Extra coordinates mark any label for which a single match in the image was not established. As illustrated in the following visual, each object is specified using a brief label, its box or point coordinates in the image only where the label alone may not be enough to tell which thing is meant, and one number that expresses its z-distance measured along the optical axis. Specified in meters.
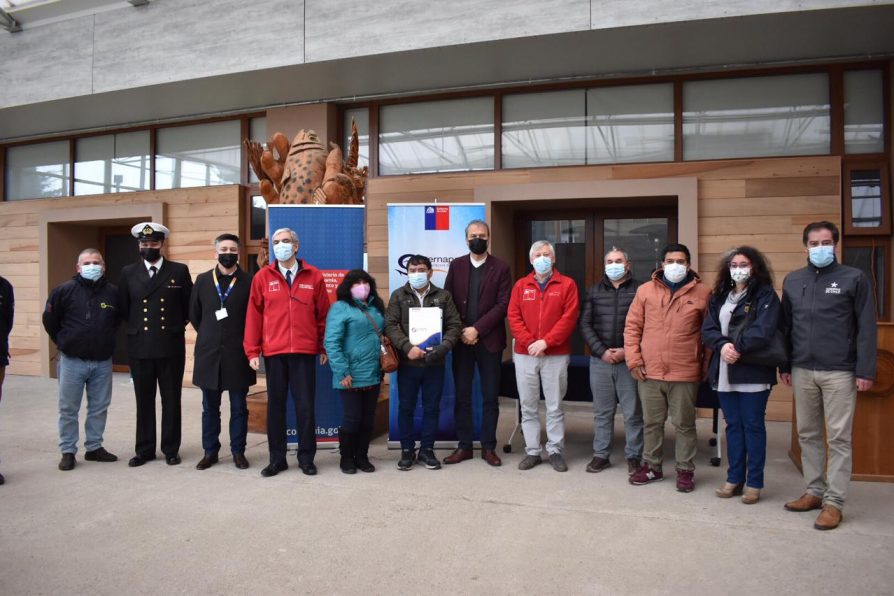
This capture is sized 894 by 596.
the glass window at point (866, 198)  6.64
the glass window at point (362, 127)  8.34
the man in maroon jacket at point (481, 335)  5.18
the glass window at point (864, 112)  6.70
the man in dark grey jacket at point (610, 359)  4.92
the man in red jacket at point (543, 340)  5.00
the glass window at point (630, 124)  7.26
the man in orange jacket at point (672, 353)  4.47
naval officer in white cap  5.15
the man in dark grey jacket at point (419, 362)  5.02
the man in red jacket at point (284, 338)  4.89
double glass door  7.58
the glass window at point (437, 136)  7.89
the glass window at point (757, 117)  6.88
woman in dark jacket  4.12
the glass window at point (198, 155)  9.14
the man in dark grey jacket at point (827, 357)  3.84
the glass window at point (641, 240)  7.57
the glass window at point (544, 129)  7.54
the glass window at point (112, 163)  9.71
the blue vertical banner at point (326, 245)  5.68
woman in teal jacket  4.82
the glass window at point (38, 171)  10.27
